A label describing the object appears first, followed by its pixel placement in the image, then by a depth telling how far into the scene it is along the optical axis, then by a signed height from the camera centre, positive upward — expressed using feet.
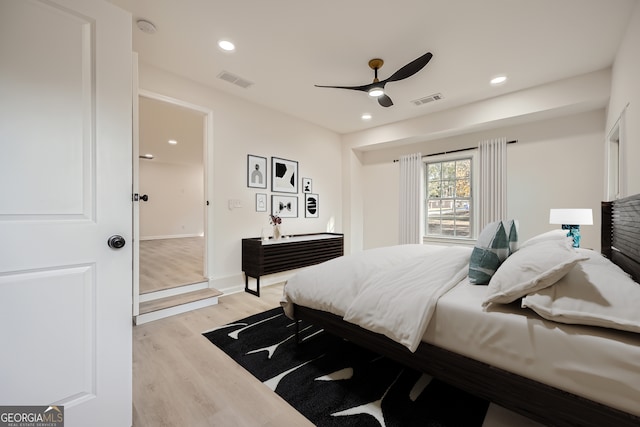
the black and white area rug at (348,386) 4.45 -3.63
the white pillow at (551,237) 5.83 -0.59
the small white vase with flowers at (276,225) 12.78 -0.64
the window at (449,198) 14.23 +0.81
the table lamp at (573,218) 8.61 -0.22
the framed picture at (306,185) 15.16 +1.66
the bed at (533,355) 2.94 -1.99
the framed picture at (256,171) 12.43 +2.08
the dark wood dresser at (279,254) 11.12 -2.01
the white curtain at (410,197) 15.42 +0.93
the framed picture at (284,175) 13.51 +2.06
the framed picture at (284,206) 13.55 +0.36
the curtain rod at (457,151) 12.43 +3.46
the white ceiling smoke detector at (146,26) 7.31 +5.55
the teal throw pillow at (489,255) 5.07 -0.89
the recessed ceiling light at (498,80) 10.10 +5.40
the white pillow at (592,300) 3.03 -1.15
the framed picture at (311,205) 15.37 +0.46
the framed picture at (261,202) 12.78 +0.53
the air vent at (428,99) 11.73 +5.41
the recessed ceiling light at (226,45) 8.18 +5.53
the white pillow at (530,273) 3.59 -0.92
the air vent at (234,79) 10.08 +5.53
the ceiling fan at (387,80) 7.65 +4.50
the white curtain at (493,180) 12.42 +1.60
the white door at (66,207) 3.34 +0.08
